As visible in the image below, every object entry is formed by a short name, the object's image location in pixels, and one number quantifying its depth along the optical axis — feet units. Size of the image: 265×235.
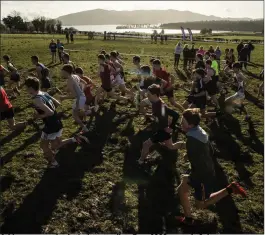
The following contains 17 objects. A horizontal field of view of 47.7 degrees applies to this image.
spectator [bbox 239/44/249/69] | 72.84
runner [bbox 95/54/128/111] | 35.27
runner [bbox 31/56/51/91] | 39.91
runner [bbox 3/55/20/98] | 43.39
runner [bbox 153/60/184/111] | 33.53
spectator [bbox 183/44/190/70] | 74.23
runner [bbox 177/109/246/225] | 15.85
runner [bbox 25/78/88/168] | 20.53
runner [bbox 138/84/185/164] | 20.93
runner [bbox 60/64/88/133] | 25.85
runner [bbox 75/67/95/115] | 32.78
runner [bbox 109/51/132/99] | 39.55
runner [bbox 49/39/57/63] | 79.05
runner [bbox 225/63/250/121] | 36.19
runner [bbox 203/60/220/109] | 34.89
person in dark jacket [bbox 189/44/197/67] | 74.79
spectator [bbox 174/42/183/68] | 73.32
